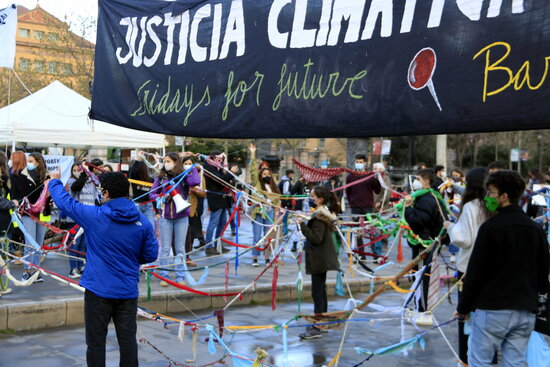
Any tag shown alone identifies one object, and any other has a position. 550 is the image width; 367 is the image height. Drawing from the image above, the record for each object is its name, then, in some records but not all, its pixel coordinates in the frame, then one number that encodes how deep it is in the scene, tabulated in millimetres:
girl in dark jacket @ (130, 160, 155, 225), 9750
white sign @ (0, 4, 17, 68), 9273
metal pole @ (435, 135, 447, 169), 30102
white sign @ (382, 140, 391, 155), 36844
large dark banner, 3312
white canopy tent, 15406
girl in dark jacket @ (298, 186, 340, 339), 7262
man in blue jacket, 4676
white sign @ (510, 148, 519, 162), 43600
